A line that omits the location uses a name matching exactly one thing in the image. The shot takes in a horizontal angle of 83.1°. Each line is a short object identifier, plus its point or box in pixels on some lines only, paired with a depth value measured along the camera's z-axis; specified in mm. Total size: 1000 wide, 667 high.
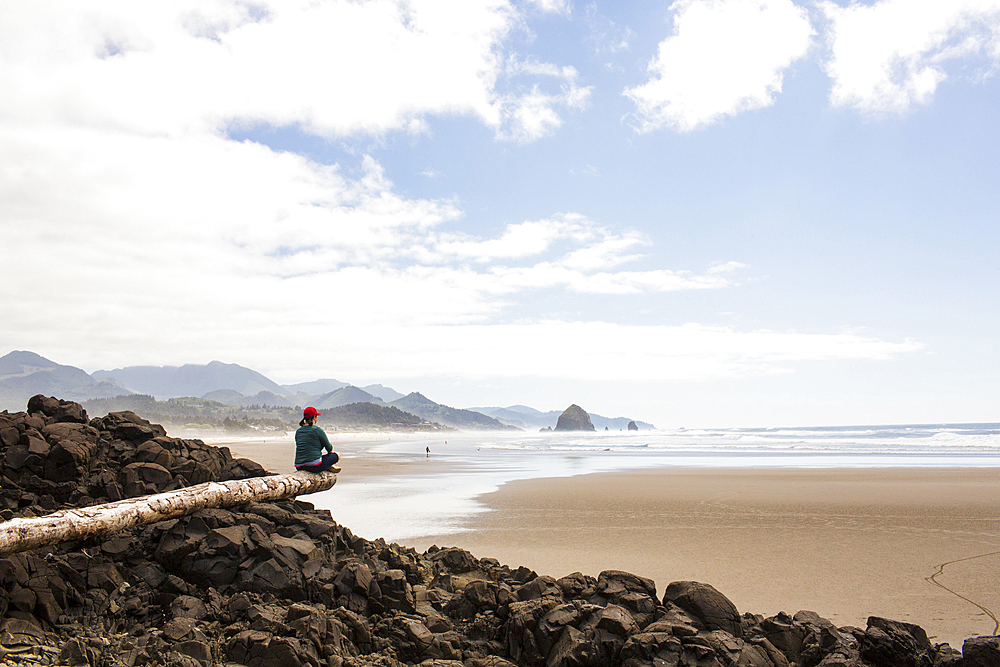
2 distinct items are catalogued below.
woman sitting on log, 8906
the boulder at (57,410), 8100
